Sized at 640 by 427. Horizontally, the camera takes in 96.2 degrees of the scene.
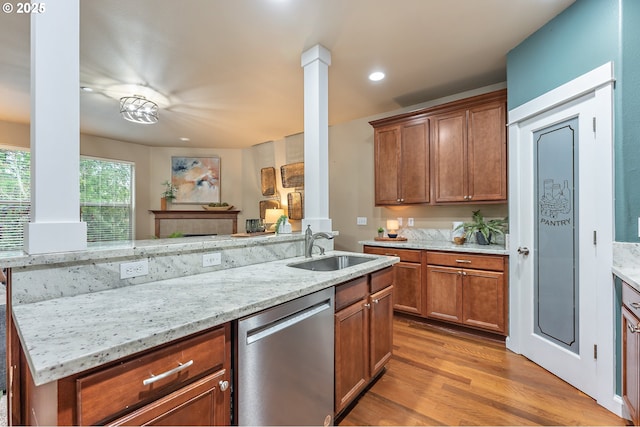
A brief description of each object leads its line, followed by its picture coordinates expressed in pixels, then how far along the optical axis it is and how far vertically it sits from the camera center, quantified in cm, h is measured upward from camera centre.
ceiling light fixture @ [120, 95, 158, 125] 336 +126
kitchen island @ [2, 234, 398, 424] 77 -35
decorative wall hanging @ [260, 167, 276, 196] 571 +68
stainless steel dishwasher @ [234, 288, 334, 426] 112 -66
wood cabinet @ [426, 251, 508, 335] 266 -76
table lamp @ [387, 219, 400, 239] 372 -19
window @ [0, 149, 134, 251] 437 +33
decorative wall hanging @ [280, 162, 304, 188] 519 +73
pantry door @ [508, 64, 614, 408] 185 -18
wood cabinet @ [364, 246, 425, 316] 314 -78
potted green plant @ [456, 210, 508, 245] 306 -16
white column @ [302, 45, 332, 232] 255 +70
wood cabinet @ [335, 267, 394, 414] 165 -77
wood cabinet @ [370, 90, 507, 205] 287 +67
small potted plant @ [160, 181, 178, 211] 599 +43
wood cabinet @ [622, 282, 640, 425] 141 -74
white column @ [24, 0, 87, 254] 121 +37
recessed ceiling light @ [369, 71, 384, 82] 302 +147
